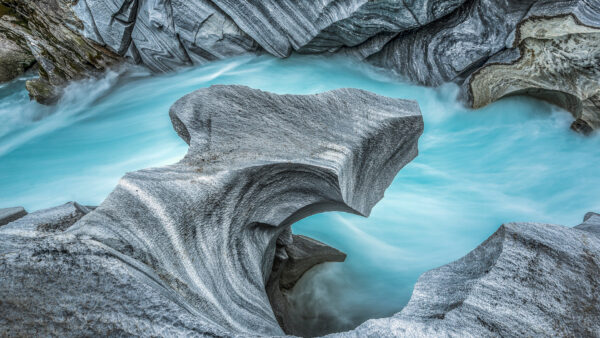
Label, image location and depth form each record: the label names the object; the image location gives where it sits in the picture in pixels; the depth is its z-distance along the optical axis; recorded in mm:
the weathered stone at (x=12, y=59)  7702
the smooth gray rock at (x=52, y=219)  2564
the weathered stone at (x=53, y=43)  6488
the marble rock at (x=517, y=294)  1890
